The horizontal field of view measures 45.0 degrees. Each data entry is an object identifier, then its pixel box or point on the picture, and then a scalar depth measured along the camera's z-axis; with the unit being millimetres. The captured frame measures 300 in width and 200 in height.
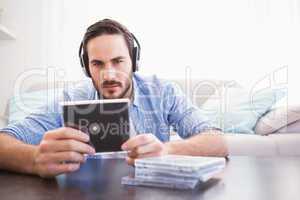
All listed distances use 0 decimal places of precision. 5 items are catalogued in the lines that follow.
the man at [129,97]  1071
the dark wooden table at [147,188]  592
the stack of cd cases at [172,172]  637
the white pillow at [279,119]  1746
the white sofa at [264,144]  1642
